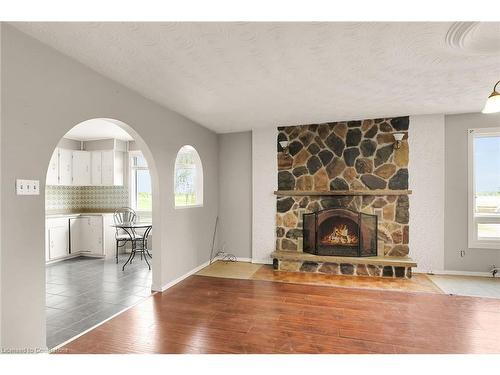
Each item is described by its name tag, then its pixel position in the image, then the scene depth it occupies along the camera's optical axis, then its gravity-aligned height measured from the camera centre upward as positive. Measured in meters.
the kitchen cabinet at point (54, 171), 5.33 +0.34
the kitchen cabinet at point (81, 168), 5.86 +0.44
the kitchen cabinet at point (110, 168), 5.88 +0.43
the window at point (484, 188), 4.17 -0.04
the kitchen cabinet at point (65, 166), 5.57 +0.46
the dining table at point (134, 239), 4.67 -0.90
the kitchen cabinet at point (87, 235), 5.49 -0.91
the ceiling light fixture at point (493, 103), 2.06 +0.61
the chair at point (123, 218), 5.66 -0.62
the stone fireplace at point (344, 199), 4.45 -0.21
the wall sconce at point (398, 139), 4.28 +0.73
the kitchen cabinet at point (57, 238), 5.01 -0.91
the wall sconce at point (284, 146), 4.82 +0.71
